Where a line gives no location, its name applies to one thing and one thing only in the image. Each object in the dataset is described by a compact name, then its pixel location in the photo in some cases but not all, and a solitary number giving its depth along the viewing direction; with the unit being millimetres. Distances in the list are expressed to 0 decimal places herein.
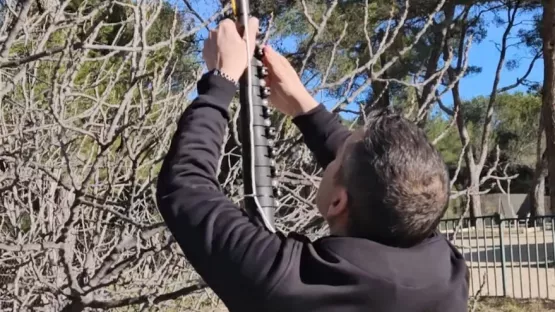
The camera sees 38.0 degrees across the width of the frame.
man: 1271
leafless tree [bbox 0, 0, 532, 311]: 2355
